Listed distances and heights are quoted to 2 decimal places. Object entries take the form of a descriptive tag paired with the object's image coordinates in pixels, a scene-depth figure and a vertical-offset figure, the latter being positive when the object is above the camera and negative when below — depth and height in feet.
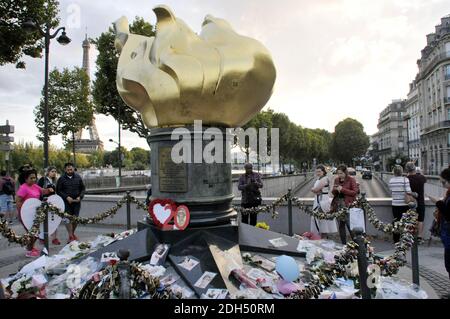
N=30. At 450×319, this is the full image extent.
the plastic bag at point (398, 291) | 15.40 -5.31
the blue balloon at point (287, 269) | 14.48 -3.91
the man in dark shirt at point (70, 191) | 28.55 -1.42
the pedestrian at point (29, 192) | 25.43 -1.29
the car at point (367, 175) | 174.52 -2.91
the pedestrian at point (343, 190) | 25.52 -1.46
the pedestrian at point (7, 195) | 40.03 -2.34
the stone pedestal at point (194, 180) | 18.57 -0.44
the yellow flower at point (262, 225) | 24.73 -3.76
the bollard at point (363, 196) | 22.87 -1.69
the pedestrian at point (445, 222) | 16.34 -2.47
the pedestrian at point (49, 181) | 29.81 -0.66
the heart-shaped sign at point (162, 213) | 17.92 -2.03
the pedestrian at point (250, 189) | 27.89 -1.46
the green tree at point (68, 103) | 101.65 +19.57
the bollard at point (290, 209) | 27.76 -3.00
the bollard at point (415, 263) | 16.93 -4.45
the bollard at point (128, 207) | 29.04 -2.78
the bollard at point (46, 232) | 23.70 -3.82
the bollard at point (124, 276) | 11.41 -3.25
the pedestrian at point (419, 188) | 27.22 -1.47
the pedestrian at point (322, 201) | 26.35 -2.32
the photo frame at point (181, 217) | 17.76 -2.22
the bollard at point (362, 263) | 13.32 -3.48
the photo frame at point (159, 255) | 16.63 -3.84
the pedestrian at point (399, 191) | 26.50 -1.65
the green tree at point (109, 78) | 72.38 +18.80
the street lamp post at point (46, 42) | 45.85 +16.70
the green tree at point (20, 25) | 44.34 +18.38
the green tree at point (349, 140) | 269.44 +21.27
